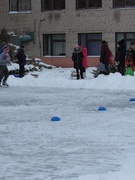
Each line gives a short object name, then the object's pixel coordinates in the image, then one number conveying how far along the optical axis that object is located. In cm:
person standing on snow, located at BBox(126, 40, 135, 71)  2309
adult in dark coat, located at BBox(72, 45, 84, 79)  2497
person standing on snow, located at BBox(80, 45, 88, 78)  2545
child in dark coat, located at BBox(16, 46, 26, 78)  2606
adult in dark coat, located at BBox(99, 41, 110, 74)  2478
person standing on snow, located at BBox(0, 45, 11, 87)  2211
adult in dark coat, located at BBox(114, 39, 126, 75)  2444
